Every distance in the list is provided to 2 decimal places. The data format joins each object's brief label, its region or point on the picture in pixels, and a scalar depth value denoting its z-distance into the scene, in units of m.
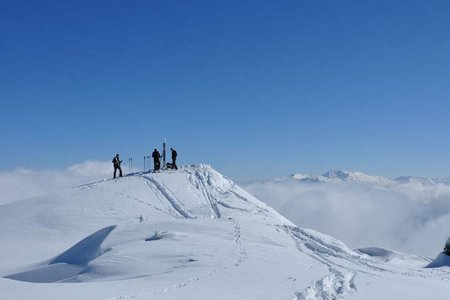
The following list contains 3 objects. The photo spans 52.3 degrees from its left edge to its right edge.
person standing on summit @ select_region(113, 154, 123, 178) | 38.94
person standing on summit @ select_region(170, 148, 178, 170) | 40.28
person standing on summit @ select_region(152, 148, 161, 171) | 39.44
